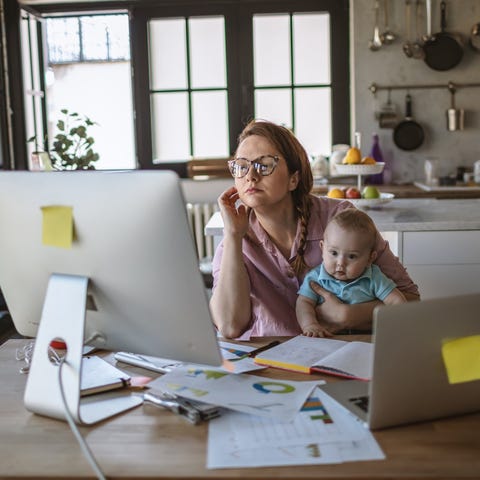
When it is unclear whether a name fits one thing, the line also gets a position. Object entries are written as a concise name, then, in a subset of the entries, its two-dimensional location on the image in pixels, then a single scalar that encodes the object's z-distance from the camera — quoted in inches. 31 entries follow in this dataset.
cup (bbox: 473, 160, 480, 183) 173.3
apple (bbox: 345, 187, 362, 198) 126.1
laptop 40.7
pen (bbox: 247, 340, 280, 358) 57.7
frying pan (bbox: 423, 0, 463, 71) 178.1
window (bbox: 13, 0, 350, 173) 184.4
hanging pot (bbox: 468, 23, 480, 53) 177.5
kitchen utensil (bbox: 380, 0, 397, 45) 177.9
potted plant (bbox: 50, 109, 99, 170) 142.7
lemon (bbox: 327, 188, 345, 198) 121.9
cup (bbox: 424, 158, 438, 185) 178.9
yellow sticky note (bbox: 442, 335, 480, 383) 43.0
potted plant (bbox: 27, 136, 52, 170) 159.6
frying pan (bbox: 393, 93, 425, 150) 183.3
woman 70.9
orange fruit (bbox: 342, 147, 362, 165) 127.8
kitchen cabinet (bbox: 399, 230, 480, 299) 107.3
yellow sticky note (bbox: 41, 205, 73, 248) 45.3
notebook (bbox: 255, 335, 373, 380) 53.2
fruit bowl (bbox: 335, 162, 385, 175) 126.0
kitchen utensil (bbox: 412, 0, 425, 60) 178.5
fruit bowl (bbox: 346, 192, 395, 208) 121.7
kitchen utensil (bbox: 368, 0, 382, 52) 177.9
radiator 181.2
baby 70.2
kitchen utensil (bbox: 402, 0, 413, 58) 178.4
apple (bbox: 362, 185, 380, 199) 123.6
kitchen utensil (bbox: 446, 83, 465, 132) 180.5
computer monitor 42.5
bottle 180.5
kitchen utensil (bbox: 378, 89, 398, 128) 181.8
